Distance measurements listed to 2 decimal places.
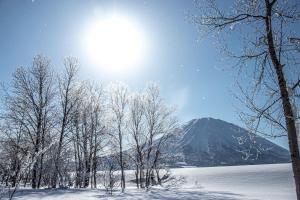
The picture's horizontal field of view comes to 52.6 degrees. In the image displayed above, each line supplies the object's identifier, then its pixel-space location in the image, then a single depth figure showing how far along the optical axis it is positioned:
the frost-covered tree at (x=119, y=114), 39.84
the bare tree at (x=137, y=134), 40.31
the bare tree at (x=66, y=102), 29.21
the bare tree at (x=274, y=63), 6.41
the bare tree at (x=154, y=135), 40.81
